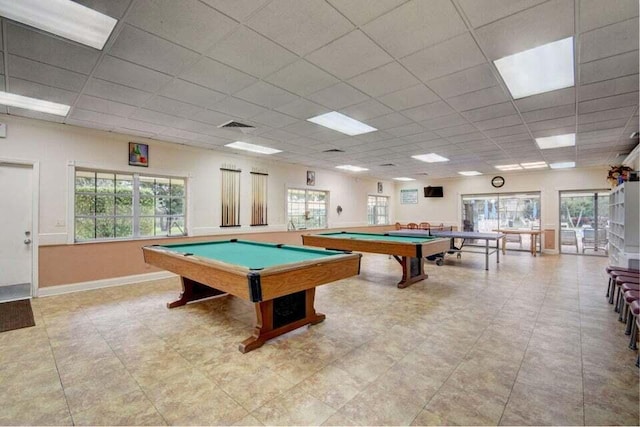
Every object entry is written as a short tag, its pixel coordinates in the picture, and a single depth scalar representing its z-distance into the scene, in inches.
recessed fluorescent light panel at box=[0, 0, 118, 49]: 77.6
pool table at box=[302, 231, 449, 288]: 182.5
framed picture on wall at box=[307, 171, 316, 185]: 332.5
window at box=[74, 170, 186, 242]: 192.5
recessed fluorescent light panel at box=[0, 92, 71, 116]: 140.3
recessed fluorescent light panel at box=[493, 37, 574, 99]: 98.9
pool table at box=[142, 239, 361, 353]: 94.2
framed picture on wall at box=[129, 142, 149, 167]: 205.2
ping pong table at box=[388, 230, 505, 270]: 249.9
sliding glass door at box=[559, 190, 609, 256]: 331.9
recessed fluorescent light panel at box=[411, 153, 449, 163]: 269.7
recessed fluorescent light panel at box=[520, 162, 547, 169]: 305.0
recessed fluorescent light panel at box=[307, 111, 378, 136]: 168.6
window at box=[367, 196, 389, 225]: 439.1
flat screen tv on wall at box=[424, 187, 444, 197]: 435.2
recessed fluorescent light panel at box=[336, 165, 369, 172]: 333.8
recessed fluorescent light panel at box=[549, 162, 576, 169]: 303.9
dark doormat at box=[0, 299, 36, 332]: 127.8
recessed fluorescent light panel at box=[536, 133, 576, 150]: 202.2
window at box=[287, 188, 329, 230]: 320.5
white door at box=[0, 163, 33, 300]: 166.7
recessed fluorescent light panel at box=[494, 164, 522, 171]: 325.1
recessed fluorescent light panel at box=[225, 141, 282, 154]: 232.1
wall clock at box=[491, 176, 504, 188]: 382.6
